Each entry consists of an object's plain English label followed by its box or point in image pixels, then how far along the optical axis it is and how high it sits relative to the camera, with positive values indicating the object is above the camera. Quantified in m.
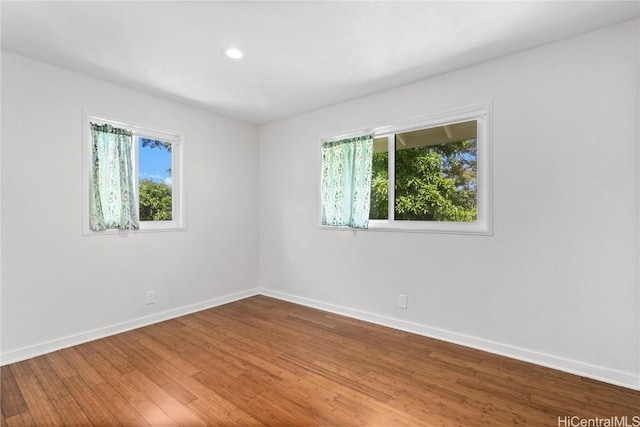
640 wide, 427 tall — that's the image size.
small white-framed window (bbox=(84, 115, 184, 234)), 2.90 +0.38
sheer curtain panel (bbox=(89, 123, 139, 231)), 2.90 +0.31
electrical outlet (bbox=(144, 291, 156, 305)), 3.29 -0.90
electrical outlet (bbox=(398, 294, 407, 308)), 3.11 -0.88
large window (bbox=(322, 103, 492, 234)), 2.76 +0.39
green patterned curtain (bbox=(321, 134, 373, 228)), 3.40 +0.37
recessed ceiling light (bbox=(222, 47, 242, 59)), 2.43 +1.29
